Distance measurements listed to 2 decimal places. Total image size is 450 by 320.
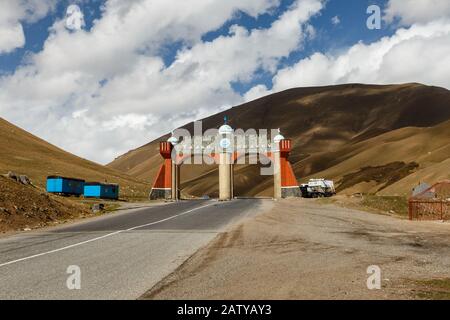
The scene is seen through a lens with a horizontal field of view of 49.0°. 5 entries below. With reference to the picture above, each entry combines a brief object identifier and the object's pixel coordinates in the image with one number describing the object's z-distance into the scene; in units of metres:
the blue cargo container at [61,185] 58.31
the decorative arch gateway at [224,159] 73.56
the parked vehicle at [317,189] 78.94
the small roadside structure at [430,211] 35.09
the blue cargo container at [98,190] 61.97
